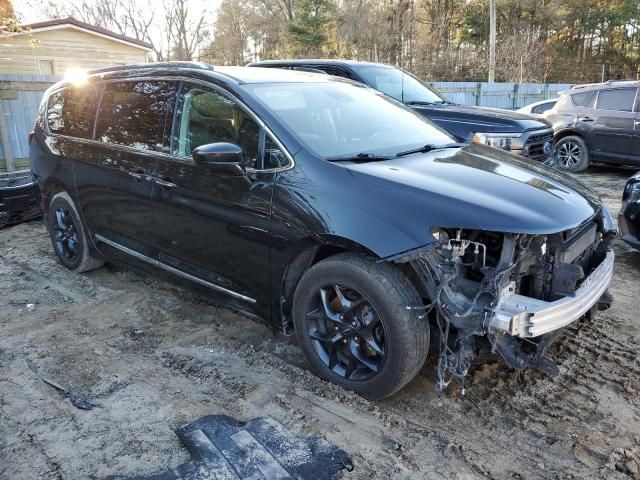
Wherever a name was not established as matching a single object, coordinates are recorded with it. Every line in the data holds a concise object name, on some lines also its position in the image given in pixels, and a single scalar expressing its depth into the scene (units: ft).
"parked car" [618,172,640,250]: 16.39
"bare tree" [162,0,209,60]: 127.03
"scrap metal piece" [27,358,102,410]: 10.15
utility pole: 80.38
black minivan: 8.84
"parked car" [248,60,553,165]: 24.04
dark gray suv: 31.22
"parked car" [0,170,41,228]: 23.13
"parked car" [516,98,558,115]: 42.65
